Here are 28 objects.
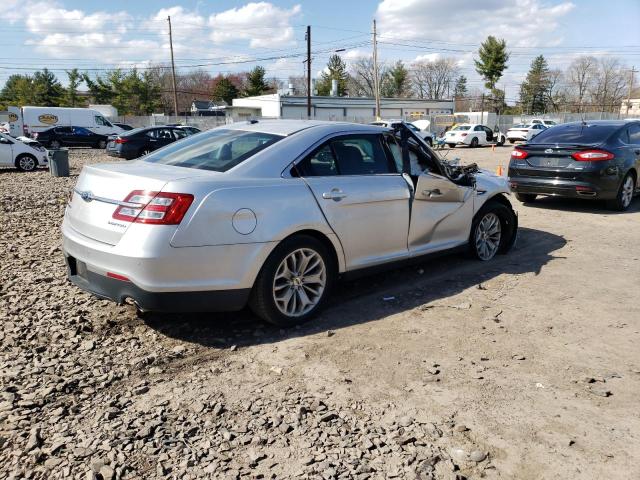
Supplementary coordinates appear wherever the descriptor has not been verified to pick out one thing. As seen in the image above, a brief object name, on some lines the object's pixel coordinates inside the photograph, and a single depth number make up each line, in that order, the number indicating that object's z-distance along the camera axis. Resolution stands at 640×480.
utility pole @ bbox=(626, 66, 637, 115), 80.88
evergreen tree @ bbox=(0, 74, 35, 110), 67.44
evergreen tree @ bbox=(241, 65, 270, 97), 72.00
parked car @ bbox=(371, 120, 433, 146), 30.08
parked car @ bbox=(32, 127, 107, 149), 31.19
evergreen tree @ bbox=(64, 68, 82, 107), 66.94
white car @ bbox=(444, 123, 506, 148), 34.34
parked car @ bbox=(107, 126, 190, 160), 20.91
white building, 53.81
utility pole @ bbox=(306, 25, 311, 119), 41.78
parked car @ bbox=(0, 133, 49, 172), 17.27
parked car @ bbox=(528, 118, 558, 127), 47.24
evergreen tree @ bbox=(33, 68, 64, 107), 67.38
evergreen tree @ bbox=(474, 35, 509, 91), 62.16
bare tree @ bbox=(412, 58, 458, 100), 98.94
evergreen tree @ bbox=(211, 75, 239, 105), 76.75
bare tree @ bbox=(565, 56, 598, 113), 98.31
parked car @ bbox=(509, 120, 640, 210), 9.01
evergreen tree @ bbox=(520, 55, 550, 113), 89.00
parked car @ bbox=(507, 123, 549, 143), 37.56
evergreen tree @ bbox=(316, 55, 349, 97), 83.03
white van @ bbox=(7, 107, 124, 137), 32.94
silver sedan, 3.59
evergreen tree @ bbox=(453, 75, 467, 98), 106.68
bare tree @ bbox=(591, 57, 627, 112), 97.97
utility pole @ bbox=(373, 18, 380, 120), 42.29
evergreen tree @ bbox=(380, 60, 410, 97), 81.31
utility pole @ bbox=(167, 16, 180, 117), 50.28
